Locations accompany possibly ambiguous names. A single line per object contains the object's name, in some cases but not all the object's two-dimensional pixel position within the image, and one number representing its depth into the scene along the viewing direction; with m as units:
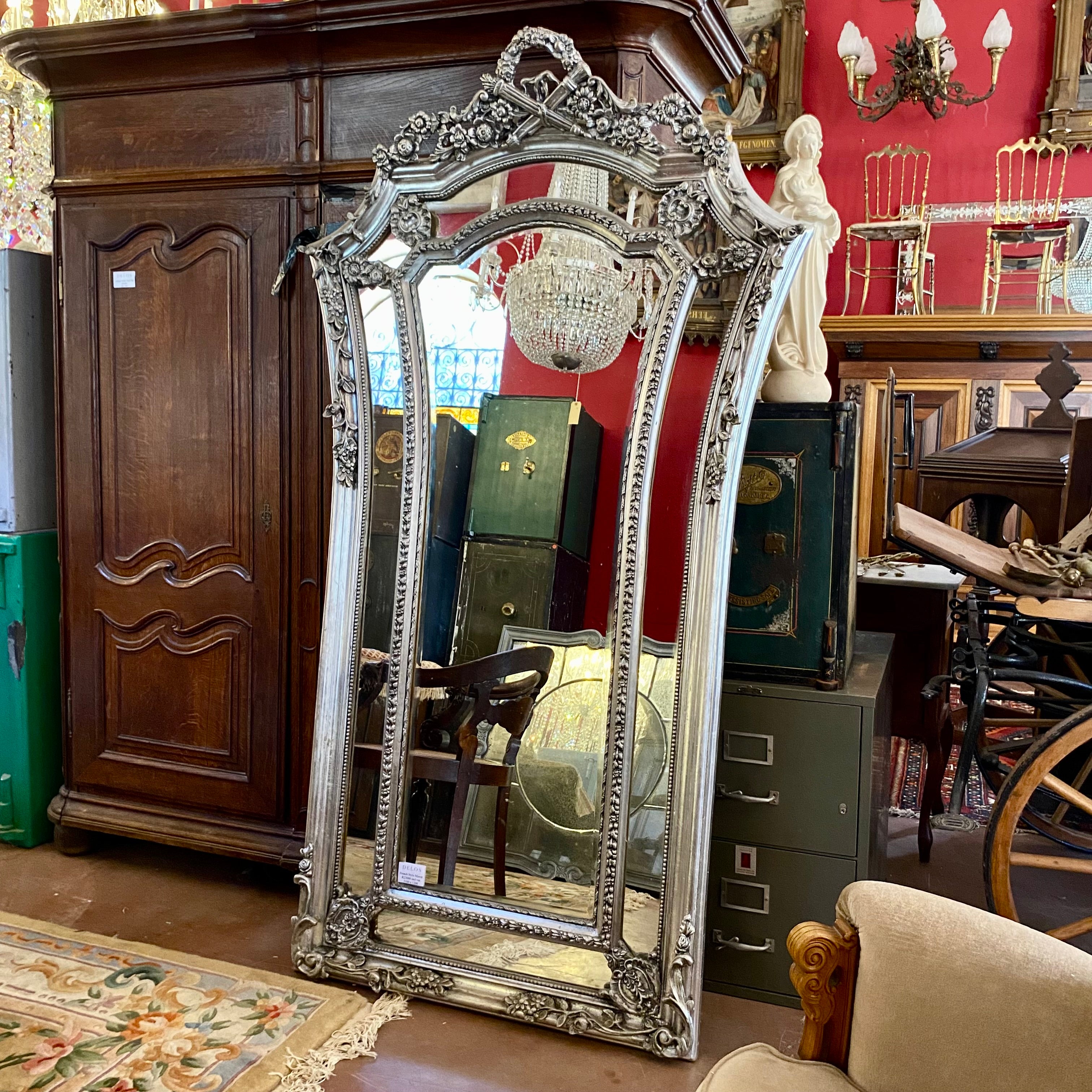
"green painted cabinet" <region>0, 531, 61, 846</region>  3.13
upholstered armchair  1.29
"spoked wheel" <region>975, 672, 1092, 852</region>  2.26
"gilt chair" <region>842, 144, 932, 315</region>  6.69
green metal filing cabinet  2.35
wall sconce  6.08
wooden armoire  2.69
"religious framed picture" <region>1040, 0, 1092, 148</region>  6.41
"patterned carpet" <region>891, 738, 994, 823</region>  3.80
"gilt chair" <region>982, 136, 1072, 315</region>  6.34
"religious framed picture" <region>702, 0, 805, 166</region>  7.02
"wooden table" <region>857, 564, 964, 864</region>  3.40
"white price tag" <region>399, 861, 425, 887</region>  2.41
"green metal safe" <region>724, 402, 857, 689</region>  2.39
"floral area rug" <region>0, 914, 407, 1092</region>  2.06
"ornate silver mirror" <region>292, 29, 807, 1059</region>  2.23
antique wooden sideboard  6.11
